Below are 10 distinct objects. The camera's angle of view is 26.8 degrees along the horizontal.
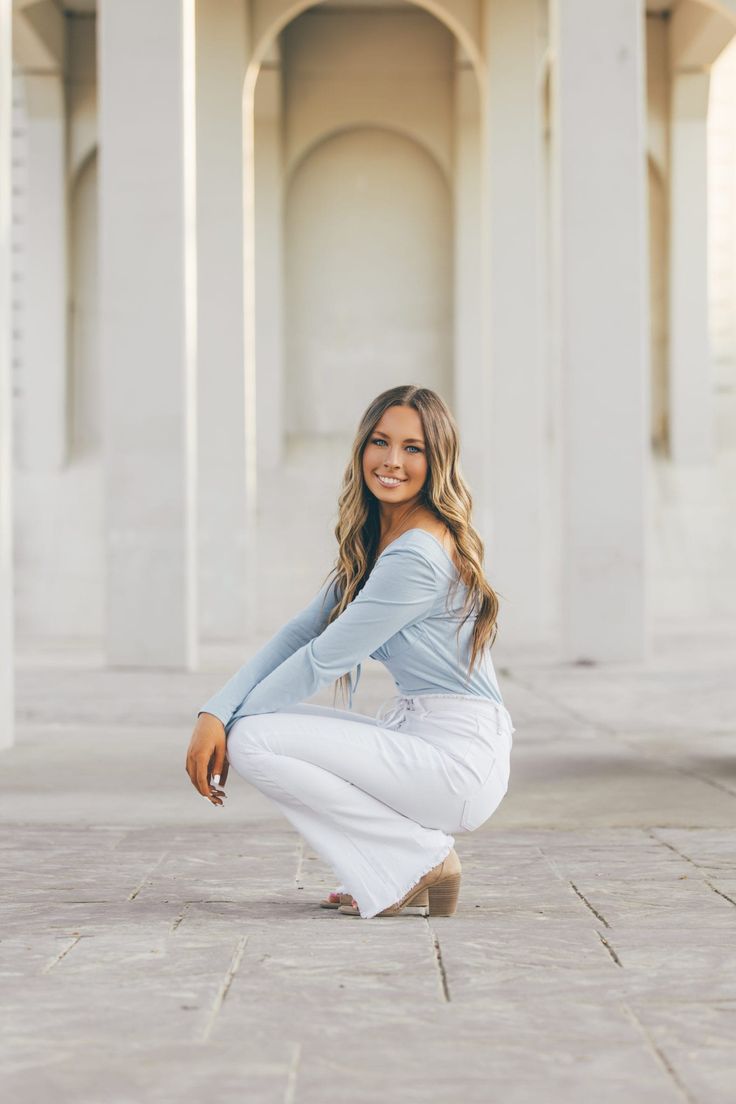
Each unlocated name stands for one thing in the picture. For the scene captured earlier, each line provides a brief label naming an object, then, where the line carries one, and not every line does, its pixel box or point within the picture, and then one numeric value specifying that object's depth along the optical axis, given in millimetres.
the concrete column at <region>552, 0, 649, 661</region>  15344
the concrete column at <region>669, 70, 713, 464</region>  25375
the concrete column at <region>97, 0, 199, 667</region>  15078
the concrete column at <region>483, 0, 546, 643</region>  20906
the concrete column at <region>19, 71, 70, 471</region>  24422
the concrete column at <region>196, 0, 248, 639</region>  20328
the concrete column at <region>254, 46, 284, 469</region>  24453
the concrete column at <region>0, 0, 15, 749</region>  8898
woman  4344
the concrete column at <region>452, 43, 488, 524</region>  24719
